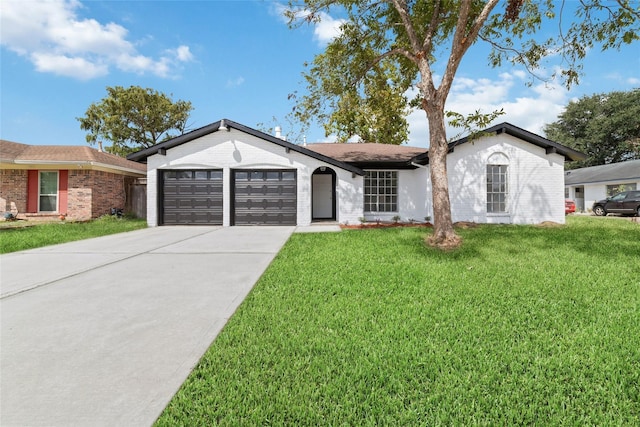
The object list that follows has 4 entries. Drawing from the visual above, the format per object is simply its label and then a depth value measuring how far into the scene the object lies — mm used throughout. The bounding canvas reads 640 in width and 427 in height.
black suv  18264
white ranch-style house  12938
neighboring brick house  14859
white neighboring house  23172
